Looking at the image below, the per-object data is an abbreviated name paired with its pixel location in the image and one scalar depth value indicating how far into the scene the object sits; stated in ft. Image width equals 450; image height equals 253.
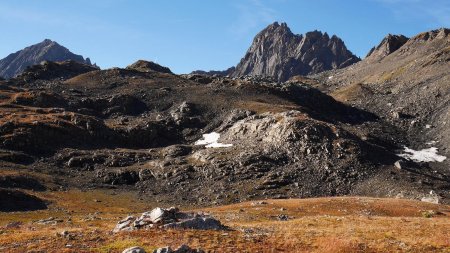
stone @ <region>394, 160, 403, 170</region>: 351.42
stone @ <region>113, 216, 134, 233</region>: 115.13
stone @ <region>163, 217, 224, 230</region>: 115.14
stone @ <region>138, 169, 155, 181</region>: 355.77
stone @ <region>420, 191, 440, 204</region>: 293.43
